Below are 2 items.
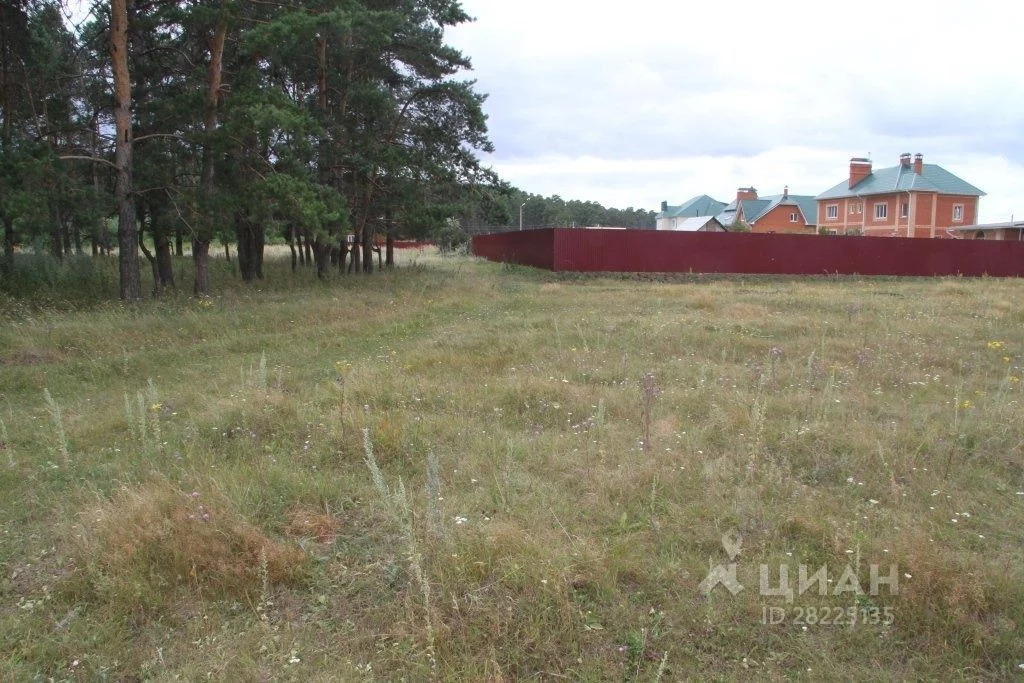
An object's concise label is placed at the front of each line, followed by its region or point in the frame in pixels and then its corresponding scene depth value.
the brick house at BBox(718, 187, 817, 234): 60.19
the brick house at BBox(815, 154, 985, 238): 44.47
